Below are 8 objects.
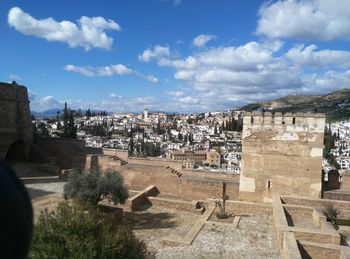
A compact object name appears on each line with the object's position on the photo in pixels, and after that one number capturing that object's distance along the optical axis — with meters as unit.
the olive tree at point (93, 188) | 12.57
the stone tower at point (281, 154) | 14.94
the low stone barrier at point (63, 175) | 18.86
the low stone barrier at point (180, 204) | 15.04
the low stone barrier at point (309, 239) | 9.46
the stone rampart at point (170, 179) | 16.62
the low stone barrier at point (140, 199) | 14.59
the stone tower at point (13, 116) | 21.06
